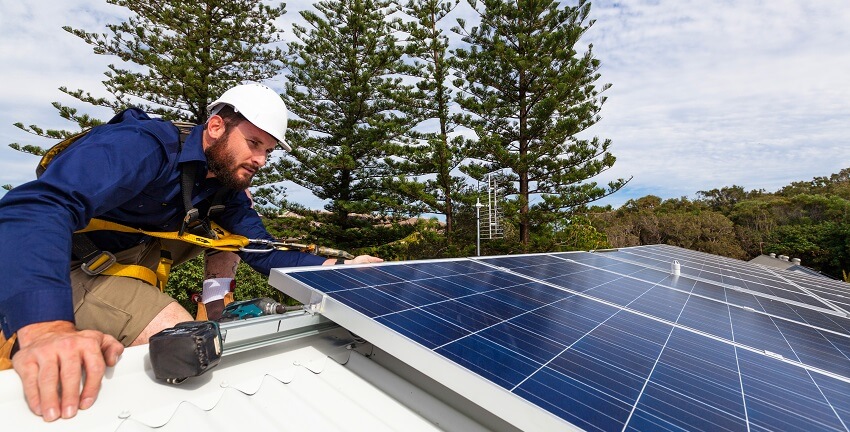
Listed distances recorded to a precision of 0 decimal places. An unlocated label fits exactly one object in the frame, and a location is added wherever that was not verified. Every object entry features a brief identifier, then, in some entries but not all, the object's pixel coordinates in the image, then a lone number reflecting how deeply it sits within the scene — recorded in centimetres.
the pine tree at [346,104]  1458
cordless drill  117
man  109
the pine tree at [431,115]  1487
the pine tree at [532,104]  1492
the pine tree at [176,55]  1273
